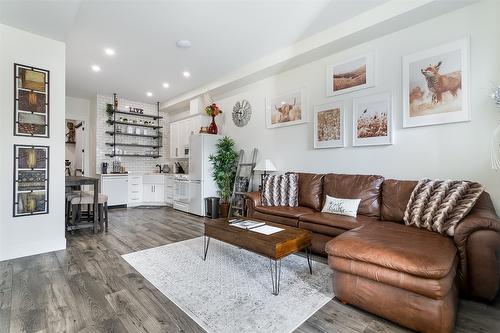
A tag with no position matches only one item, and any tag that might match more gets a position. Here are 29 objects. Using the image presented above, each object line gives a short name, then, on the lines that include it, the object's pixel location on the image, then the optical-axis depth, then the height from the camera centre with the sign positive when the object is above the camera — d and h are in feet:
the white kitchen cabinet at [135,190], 20.86 -2.01
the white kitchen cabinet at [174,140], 22.26 +2.58
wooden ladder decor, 15.90 -1.14
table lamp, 13.79 +0.05
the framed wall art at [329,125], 11.62 +2.04
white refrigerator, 16.92 -0.29
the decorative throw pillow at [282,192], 11.97 -1.25
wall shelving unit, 21.13 +3.03
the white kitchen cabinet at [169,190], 20.57 -1.96
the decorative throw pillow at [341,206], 9.68 -1.64
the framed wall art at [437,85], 8.39 +2.99
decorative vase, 18.06 +2.91
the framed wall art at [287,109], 13.28 +3.35
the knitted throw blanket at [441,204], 6.93 -1.14
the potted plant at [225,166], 16.78 +0.07
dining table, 12.16 -0.97
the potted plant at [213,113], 17.94 +4.06
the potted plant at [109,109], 20.59 +4.96
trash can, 16.48 -2.72
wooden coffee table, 6.79 -2.24
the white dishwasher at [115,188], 19.39 -1.69
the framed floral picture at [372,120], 10.11 +2.02
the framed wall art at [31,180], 9.57 -0.51
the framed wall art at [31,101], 9.58 +2.71
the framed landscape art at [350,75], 10.65 +4.23
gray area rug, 5.67 -3.55
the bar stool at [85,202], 12.63 -1.86
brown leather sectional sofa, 5.01 -2.35
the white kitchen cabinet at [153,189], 21.54 -1.95
